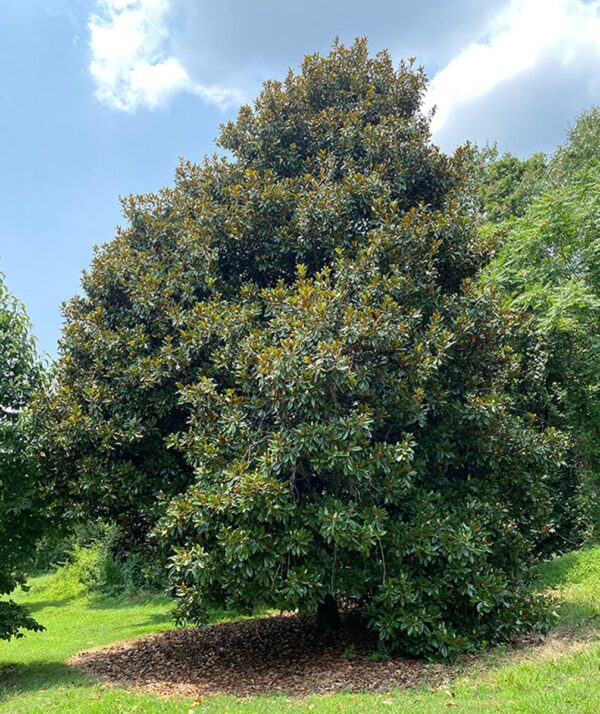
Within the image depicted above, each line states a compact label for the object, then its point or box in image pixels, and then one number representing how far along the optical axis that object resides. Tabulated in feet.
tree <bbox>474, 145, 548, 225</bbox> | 79.41
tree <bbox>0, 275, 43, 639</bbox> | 28.25
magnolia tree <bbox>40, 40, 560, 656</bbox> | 23.77
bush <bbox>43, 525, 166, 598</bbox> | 73.51
